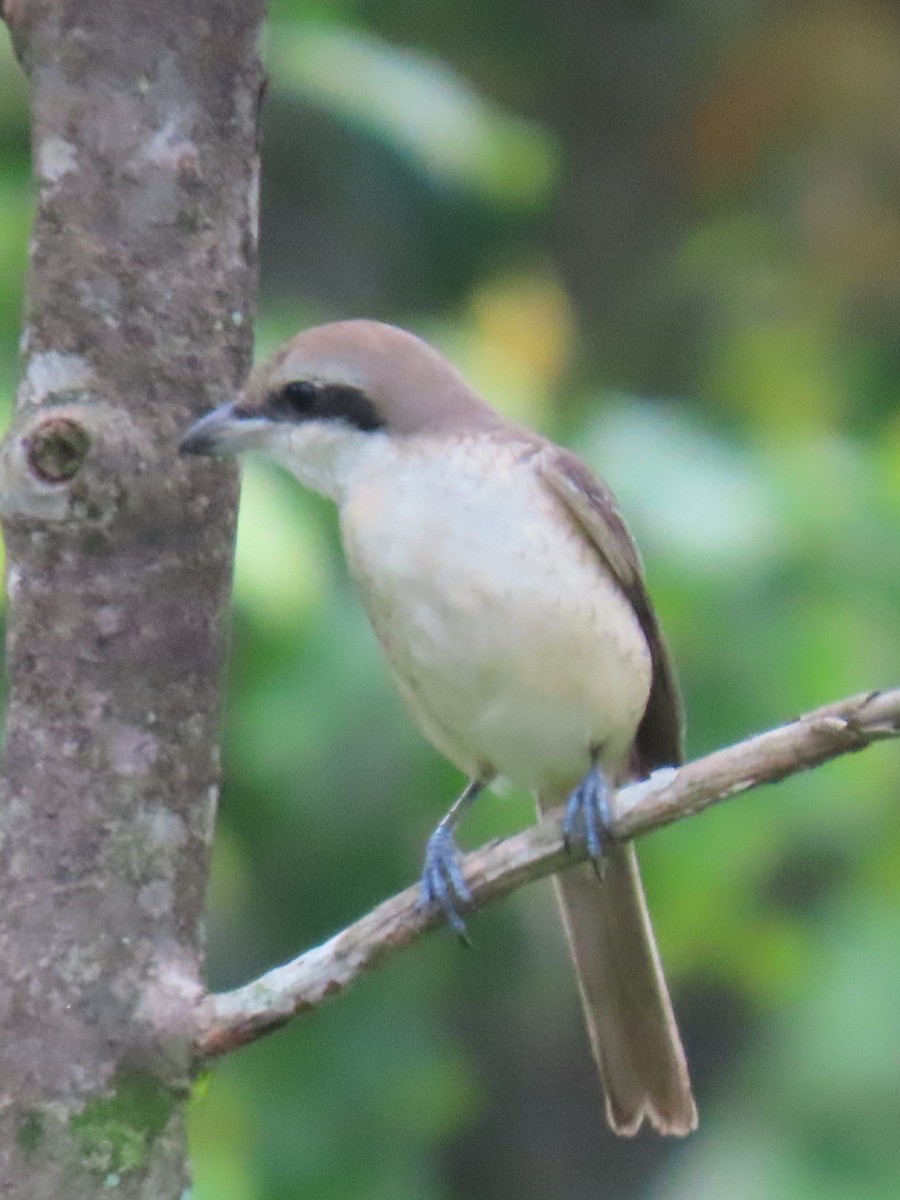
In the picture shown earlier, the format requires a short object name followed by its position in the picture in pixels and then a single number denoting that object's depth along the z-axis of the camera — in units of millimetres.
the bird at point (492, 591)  7059
